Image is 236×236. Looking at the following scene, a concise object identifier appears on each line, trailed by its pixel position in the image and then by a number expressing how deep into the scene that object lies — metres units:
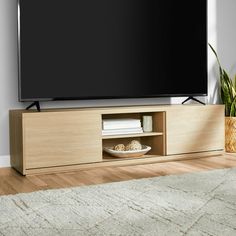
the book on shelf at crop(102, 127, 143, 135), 3.77
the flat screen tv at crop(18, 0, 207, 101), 3.54
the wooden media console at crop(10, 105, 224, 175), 3.42
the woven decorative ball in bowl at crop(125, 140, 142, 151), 3.85
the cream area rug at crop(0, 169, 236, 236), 2.15
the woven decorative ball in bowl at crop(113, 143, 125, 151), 3.84
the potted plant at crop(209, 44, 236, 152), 4.48
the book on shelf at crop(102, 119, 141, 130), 3.78
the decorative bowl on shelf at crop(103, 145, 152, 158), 3.80
